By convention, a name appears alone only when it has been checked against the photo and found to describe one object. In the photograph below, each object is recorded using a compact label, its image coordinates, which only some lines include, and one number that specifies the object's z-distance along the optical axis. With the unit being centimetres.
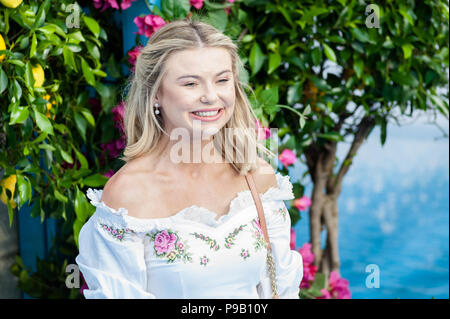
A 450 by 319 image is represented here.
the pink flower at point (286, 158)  362
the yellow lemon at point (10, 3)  315
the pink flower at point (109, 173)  351
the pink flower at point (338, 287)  393
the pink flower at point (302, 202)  374
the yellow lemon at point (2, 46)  311
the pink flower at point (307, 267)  379
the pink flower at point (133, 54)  343
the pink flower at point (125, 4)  343
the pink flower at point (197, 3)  343
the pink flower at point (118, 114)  346
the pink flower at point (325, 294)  379
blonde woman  287
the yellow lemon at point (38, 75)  319
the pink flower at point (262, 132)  336
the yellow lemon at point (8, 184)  325
